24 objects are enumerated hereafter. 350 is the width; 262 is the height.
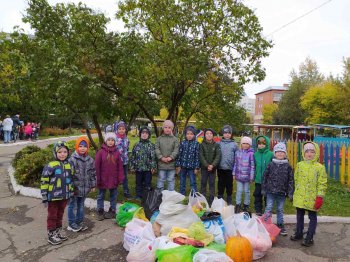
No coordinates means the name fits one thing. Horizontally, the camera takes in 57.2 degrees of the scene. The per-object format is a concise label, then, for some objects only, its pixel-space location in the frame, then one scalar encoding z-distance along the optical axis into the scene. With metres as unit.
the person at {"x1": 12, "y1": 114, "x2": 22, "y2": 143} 21.27
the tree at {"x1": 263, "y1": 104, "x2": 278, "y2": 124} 57.06
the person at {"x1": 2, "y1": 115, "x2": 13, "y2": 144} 19.17
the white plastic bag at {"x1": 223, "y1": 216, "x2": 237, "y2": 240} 4.31
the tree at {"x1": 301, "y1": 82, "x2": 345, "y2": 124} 31.06
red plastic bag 4.64
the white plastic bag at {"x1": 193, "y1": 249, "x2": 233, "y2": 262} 3.45
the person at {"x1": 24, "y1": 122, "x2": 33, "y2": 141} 23.03
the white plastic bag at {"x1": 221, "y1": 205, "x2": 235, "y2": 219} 4.71
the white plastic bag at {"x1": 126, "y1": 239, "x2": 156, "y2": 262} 3.76
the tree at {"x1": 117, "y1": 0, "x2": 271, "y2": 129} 7.74
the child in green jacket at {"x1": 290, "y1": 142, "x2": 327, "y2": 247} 4.63
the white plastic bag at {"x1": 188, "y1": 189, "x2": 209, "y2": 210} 5.21
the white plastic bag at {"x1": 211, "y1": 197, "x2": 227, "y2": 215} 4.87
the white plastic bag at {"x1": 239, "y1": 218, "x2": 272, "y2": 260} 4.12
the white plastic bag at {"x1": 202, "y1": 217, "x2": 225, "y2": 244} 4.21
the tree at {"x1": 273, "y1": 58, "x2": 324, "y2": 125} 43.09
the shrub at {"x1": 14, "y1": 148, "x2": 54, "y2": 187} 7.72
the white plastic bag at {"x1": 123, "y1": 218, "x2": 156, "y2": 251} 4.00
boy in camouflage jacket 6.27
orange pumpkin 3.82
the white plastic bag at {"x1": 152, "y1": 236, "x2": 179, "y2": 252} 3.78
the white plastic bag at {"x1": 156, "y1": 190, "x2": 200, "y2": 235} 4.37
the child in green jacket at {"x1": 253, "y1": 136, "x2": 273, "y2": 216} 5.67
